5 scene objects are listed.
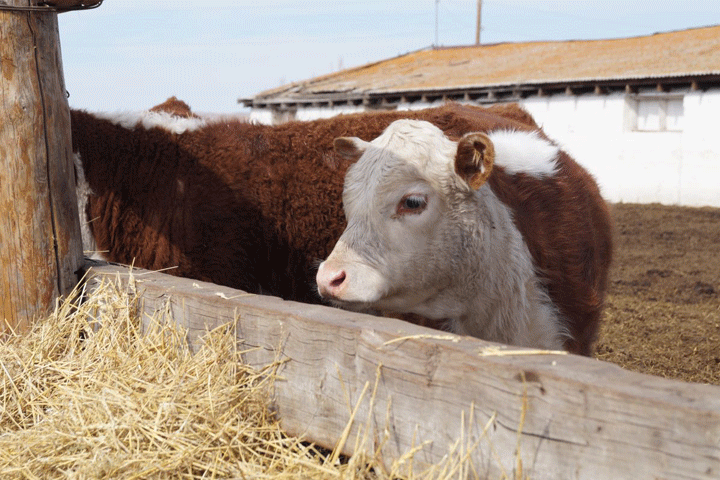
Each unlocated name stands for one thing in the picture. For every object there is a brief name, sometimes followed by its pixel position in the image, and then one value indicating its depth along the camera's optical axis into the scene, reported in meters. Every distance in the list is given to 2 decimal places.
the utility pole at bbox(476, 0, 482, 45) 39.12
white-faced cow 3.21
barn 15.38
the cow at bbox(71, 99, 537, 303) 4.03
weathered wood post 2.95
